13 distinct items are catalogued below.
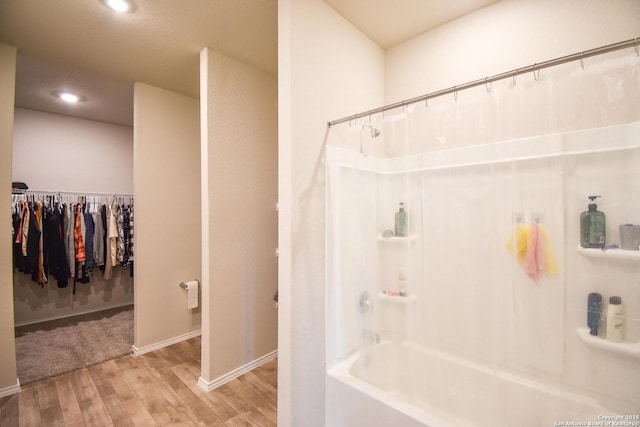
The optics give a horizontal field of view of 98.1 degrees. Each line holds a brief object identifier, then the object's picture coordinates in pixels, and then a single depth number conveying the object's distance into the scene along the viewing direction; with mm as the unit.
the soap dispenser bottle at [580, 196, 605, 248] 1194
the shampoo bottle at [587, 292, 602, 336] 1220
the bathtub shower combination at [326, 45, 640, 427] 1164
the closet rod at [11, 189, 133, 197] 3240
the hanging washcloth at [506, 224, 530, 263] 1264
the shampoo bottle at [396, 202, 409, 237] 1552
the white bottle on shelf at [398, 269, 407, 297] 1611
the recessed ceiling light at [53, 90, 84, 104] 3053
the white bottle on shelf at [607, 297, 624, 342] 1161
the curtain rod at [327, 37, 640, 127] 953
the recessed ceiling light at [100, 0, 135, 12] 1687
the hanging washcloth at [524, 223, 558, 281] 1255
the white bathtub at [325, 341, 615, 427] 1227
